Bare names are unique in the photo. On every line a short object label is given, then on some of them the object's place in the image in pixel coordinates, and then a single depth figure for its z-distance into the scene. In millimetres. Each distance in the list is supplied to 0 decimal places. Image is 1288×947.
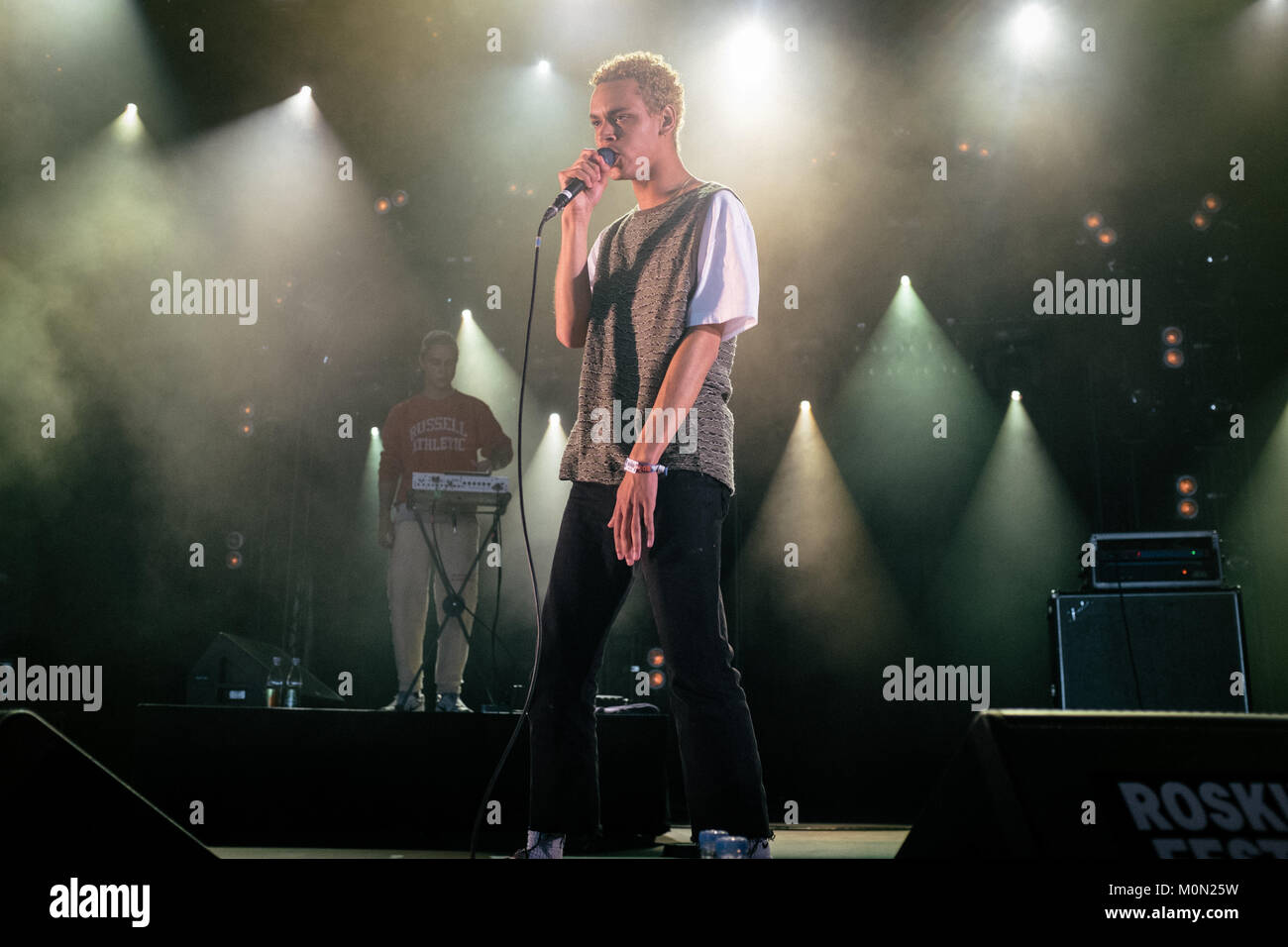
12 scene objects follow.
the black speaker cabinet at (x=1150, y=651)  4398
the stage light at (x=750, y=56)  6395
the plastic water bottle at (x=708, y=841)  1850
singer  1930
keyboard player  4578
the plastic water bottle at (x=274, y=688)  4483
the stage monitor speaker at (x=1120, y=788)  1160
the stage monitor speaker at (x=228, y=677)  4453
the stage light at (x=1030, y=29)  6234
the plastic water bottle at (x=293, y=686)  4641
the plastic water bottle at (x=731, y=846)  1851
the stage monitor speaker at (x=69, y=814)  1178
